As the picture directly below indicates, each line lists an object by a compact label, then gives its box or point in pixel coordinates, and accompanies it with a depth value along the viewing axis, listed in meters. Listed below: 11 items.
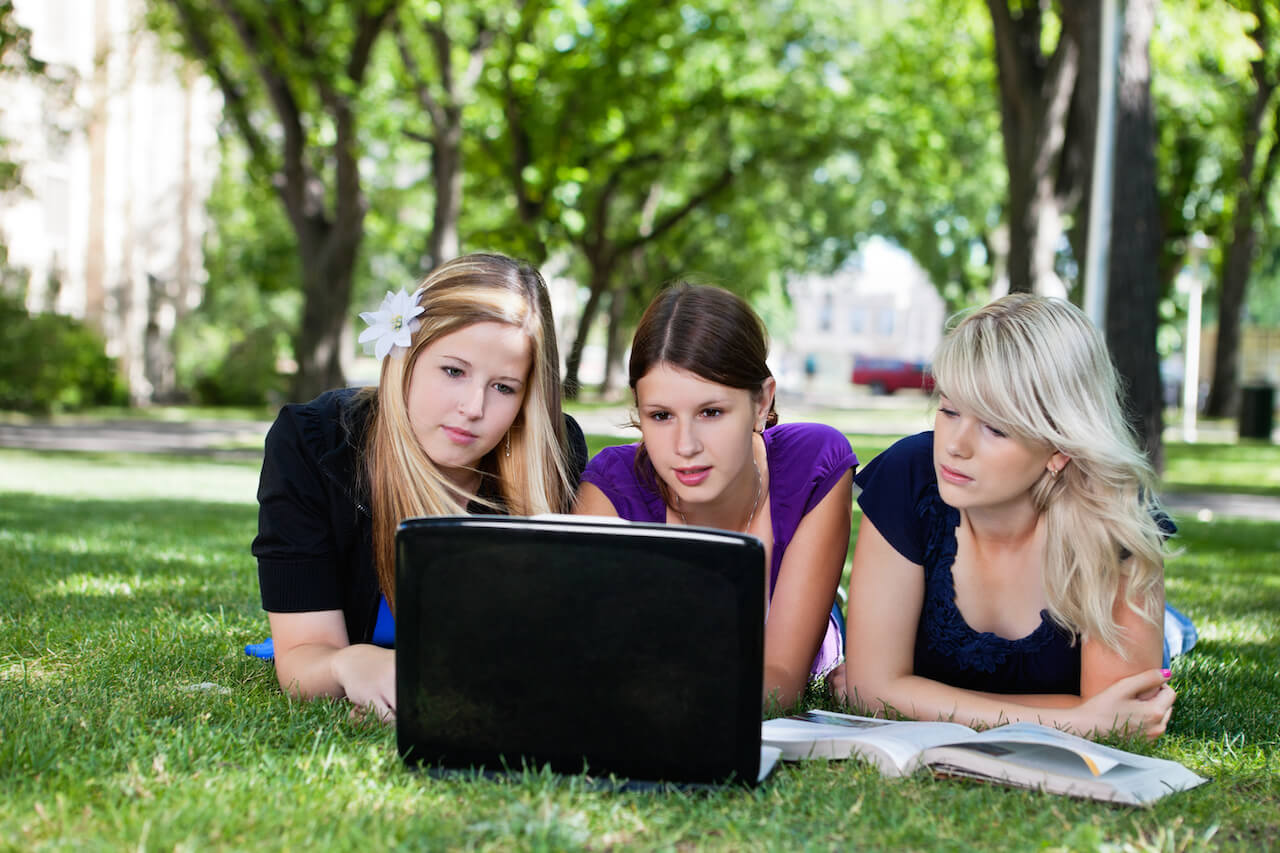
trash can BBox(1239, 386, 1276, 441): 20.67
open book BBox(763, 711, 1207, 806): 2.51
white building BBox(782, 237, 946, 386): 78.38
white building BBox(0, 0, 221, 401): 23.27
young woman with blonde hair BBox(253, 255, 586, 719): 3.23
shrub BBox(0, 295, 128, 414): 20.66
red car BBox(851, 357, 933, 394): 47.78
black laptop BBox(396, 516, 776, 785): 2.29
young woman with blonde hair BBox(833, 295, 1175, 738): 3.00
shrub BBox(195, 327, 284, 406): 26.78
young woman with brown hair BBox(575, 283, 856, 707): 3.27
